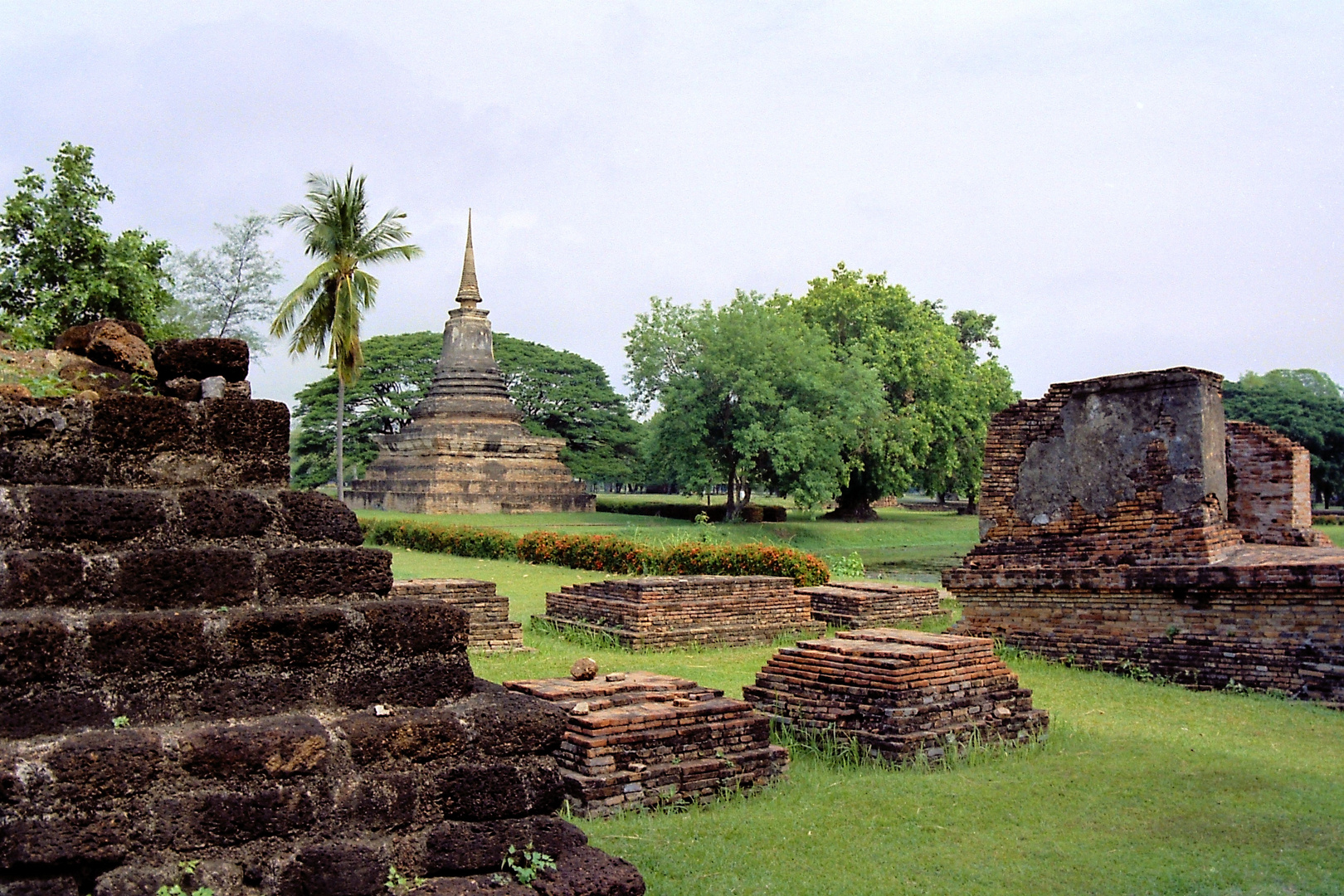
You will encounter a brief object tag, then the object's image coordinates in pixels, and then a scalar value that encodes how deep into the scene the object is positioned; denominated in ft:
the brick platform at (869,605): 42.52
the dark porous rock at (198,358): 12.23
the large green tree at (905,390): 113.39
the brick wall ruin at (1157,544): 29.68
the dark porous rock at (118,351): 13.23
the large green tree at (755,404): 101.45
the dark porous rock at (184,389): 12.17
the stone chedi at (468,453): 110.42
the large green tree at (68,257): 52.03
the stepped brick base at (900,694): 22.09
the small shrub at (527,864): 10.98
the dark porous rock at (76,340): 13.58
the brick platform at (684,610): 38.09
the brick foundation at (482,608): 35.81
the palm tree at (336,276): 87.81
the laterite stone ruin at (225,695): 9.52
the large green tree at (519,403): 137.28
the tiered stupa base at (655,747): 18.13
